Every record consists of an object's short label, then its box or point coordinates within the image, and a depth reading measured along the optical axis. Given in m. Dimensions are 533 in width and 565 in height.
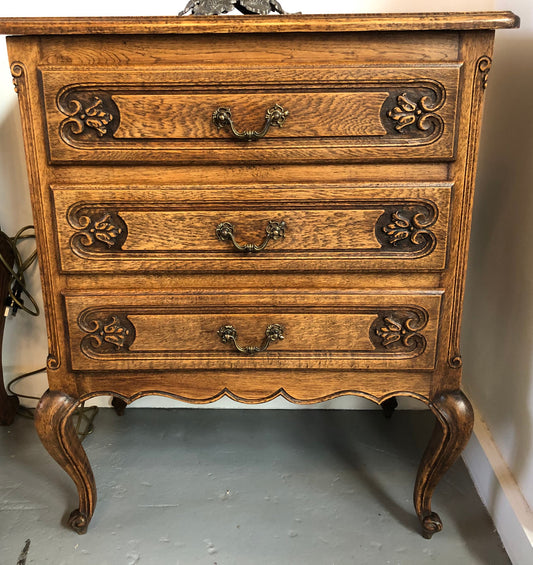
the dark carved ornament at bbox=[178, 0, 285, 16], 1.08
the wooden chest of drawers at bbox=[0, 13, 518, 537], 0.90
